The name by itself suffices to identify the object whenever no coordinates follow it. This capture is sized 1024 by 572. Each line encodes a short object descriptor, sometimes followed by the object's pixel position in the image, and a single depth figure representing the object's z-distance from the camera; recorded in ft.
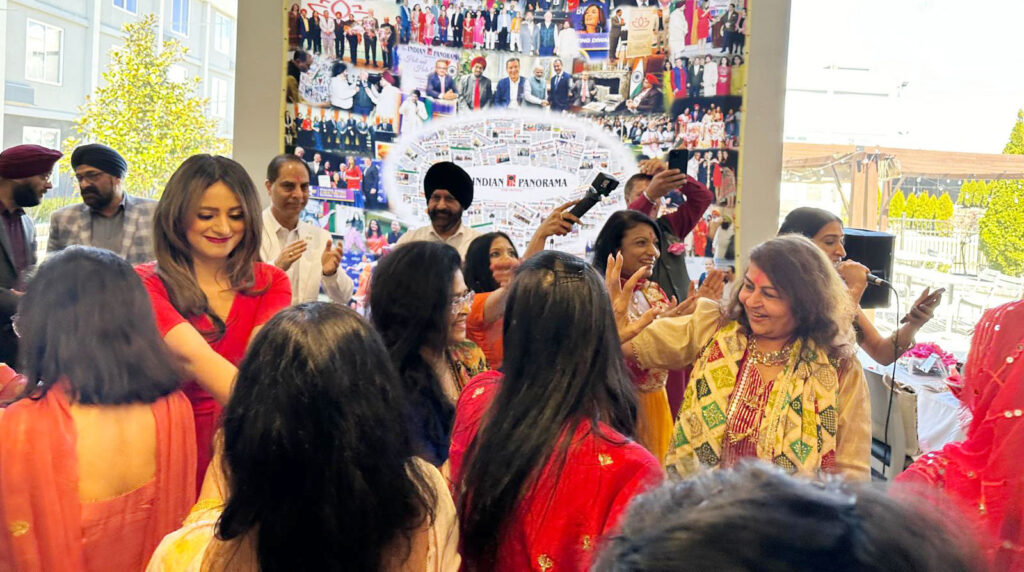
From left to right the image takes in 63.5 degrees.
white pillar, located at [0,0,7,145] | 15.56
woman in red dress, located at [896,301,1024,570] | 4.60
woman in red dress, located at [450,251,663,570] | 4.52
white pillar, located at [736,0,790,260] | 14.33
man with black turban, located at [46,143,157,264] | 12.45
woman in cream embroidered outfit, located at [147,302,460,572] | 3.61
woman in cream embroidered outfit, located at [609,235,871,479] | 6.62
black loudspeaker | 12.69
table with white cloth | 11.18
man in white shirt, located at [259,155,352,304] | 12.08
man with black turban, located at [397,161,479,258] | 12.31
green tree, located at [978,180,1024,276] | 18.72
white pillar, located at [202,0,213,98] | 16.15
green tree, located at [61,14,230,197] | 16.03
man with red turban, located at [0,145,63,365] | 12.21
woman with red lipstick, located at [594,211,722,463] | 8.51
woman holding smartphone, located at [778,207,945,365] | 8.76
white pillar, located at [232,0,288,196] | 14.19
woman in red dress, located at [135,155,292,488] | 6.72
